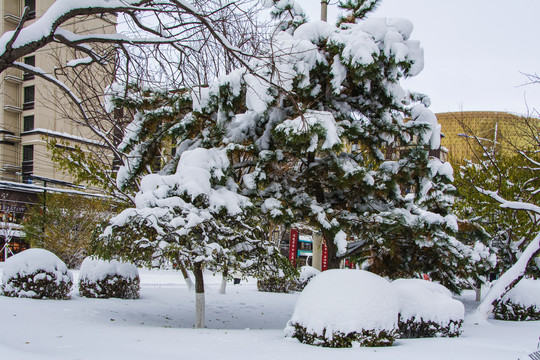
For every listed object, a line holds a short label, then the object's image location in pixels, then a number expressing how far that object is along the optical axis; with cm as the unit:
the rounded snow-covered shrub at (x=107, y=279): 1269
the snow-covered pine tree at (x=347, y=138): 937
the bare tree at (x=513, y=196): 1089
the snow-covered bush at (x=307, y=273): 1805
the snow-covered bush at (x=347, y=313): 669
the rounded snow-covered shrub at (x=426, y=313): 800
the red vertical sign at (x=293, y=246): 2354
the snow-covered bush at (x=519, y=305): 1192
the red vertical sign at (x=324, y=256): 2867
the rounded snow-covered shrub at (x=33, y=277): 1078
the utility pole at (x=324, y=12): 1344
